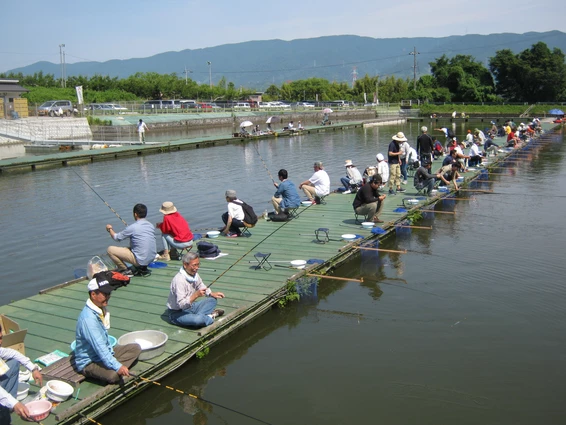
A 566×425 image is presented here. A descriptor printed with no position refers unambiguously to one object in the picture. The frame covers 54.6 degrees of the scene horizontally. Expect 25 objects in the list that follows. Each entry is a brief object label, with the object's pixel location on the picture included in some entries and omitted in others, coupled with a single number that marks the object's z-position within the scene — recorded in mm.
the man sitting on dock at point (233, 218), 11664
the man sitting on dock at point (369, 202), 12594
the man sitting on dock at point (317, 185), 15031
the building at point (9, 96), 41094
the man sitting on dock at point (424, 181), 16062
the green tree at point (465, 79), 75000
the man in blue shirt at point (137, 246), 9109
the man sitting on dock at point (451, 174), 17402
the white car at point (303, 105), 75250
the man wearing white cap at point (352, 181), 16938
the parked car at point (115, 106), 55297
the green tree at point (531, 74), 70062
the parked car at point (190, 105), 63844
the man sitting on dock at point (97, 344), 5863
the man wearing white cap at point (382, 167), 15453
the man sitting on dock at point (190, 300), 7219
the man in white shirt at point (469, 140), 25194
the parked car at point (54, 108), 47500
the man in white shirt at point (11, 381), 4969
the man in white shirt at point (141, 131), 35581
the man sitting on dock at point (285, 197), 13102
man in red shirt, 10023
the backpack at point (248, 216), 11805
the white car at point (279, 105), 76531
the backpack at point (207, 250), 10633
